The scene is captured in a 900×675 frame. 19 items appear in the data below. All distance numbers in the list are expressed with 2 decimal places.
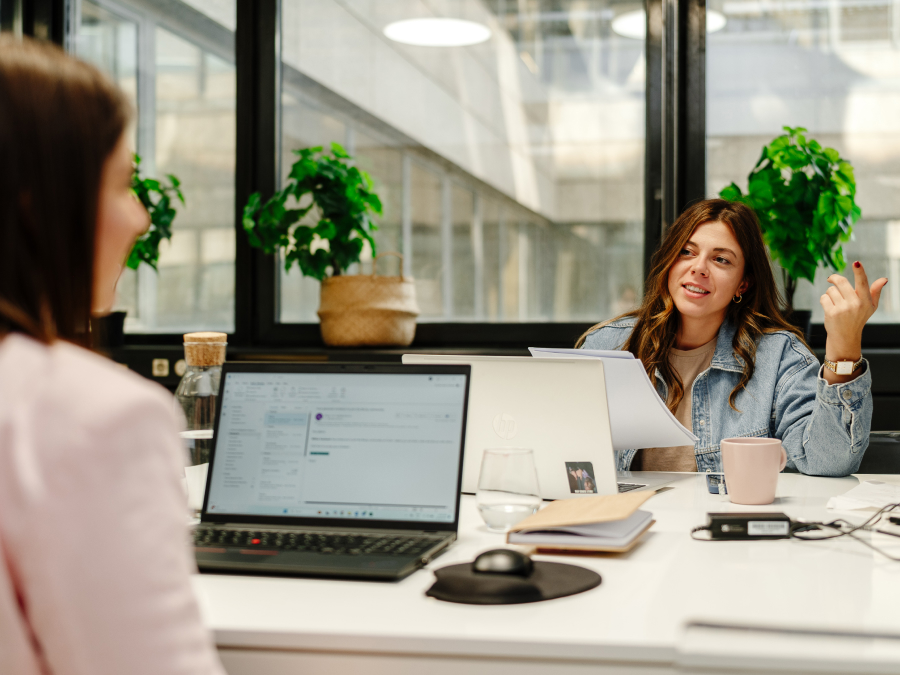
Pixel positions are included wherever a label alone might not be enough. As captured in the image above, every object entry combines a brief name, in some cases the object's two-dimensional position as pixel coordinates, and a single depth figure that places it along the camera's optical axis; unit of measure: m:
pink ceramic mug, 1.30
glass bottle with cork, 1.33
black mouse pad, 0.86
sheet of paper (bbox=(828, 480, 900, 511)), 1.28
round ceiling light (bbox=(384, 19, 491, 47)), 3.11
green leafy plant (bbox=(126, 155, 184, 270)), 2.99
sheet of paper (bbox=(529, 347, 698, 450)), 1.40
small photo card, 1.33
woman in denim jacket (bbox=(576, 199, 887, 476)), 1.62
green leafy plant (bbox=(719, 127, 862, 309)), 2.42
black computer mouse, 0.92
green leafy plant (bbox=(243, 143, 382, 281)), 2.75
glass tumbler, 1.15
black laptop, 1.07
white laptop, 1.30
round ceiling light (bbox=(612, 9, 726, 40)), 2.96
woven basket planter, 2.78
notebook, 1.03
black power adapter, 1.10
